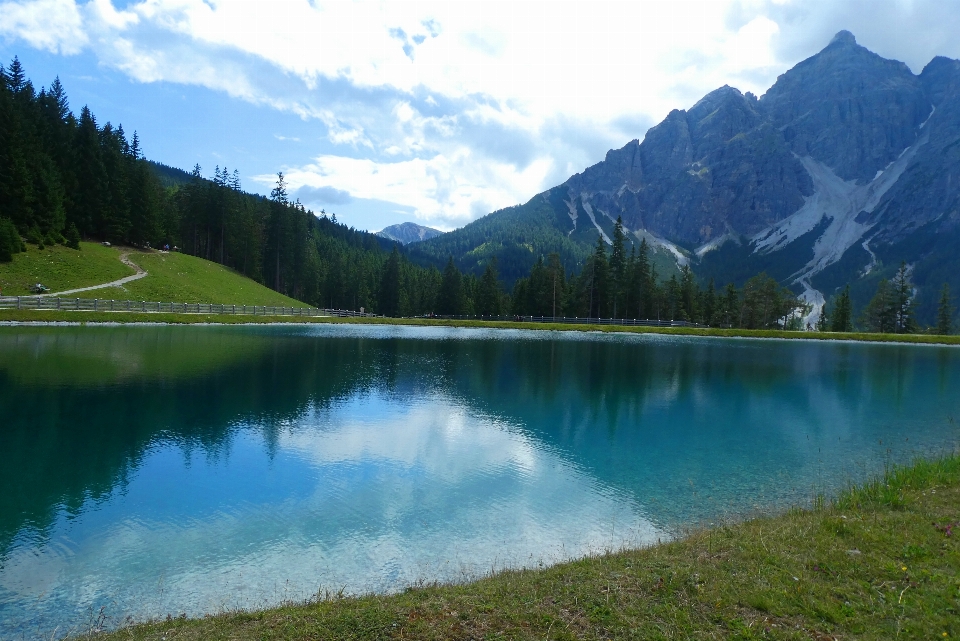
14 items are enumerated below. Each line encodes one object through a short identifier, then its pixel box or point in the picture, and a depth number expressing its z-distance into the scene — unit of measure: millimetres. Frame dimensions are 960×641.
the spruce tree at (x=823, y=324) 137625
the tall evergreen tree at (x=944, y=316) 120312
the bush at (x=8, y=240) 64438
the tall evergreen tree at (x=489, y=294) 136000
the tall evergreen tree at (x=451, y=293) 133375
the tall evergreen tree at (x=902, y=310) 122812
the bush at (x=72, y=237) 75875
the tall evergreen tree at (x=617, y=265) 126938
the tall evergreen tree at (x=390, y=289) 136750
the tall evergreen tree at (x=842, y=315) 126812
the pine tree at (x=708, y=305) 137875
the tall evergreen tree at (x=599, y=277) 127312
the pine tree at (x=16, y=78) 94194
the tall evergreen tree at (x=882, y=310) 124625
